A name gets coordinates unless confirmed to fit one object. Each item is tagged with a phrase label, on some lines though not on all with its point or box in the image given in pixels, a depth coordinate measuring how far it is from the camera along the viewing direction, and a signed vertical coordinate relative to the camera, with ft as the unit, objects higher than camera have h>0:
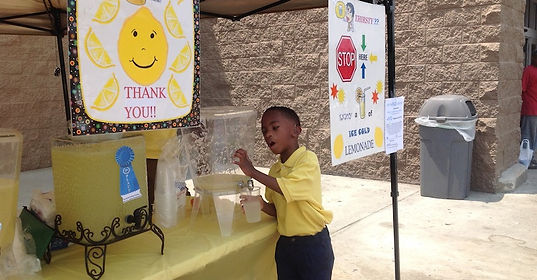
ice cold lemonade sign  8.88 +0.09
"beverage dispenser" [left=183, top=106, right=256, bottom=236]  8.55 -1.21
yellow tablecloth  6.37 -2.29
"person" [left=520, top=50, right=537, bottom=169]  25.46 -1.49
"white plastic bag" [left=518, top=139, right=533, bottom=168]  25.35 -3.90
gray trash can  19.81 -2.62
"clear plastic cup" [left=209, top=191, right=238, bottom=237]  7.92 -1.95
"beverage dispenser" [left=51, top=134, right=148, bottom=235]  6.09 -1.09
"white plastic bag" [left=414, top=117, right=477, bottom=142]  19.71 -1.86
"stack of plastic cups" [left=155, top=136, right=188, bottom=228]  7.73 -1.47
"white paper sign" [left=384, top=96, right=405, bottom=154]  10.95 -0.98
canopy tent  10.59 +1.75
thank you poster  5.67 +0.32
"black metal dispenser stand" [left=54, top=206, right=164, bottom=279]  6.07 -1.79
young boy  8.18 -2.01
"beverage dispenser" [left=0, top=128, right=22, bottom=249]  5.54 -0.96
